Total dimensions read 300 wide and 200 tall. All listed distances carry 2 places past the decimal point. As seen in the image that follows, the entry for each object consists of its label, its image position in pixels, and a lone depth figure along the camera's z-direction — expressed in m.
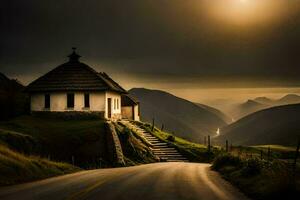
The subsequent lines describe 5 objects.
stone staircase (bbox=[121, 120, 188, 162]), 51.31
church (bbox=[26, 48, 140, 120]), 54.47
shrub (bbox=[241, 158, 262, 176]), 22.28
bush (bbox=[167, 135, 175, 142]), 61.45
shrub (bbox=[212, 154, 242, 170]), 30.23
